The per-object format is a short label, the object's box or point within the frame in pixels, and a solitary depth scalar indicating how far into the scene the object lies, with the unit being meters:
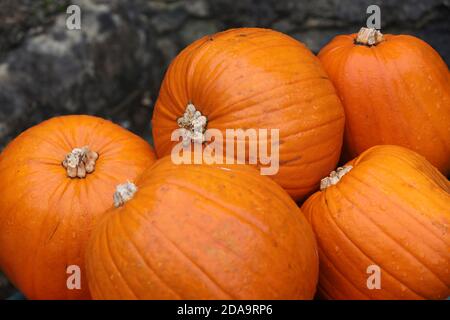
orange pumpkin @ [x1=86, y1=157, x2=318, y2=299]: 0.97
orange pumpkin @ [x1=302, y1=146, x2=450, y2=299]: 1.05
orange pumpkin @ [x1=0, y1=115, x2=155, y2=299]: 1.09
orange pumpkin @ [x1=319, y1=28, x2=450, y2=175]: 1.19
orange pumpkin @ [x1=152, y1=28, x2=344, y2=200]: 1.10
